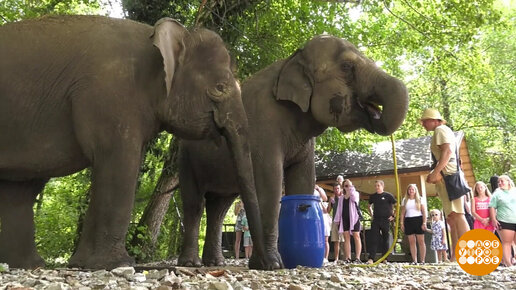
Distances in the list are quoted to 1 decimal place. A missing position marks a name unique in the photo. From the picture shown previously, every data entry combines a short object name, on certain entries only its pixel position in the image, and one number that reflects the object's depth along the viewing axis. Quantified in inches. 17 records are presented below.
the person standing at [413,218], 420.2
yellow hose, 241.2
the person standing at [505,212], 329.7
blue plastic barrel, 224.7
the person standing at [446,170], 263.0
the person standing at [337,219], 427.5
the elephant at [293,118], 219.9
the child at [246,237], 506.5
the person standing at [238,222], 511.3
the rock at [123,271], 135.3
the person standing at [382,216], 427.9
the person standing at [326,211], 453.7
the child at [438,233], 442.3
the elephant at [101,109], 165.5
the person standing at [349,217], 417.7
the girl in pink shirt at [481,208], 362.9
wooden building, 738.8
